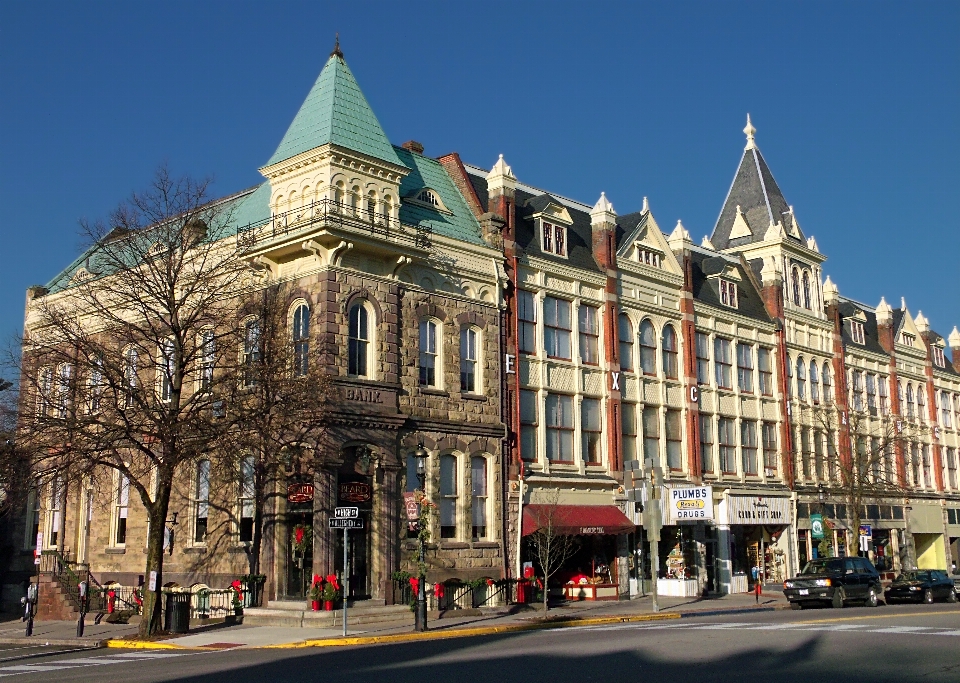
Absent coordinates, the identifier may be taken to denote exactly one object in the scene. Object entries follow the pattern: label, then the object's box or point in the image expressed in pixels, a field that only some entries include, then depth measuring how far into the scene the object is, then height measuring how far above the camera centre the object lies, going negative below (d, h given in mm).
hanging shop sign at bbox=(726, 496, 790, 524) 45656 +730
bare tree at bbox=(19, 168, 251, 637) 26531 +3973
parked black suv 32625 -1793
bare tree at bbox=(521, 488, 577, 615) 34156 -133
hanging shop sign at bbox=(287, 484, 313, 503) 29609 +1019
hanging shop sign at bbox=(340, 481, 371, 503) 30302 +1065
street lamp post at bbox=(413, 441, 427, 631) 25938 -1421
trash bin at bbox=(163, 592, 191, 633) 27344 -2153
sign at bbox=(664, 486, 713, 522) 36594 +814
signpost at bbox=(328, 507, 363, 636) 25812 +252
